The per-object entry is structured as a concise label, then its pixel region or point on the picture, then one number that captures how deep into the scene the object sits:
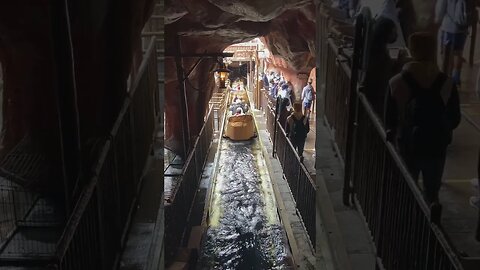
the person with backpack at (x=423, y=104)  3.68
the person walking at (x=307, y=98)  17.51
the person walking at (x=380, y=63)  4.70
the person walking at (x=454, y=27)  4.15
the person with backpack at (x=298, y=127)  11.72
